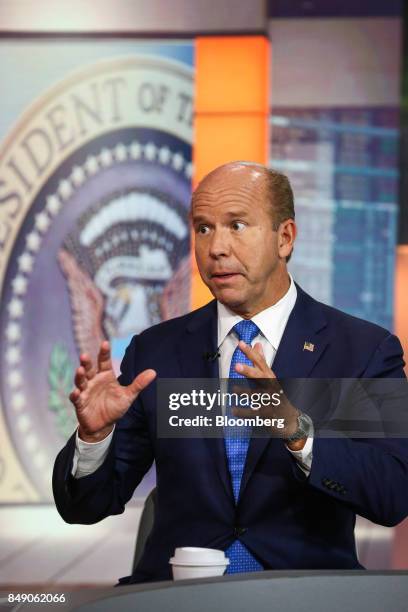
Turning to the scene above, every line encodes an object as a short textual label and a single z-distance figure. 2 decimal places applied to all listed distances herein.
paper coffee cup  5.68
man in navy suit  6.12
